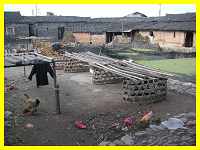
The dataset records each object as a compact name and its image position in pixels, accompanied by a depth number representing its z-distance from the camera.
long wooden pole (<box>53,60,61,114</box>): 7.91
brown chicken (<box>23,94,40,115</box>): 7.80
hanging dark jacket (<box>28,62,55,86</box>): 9.65
